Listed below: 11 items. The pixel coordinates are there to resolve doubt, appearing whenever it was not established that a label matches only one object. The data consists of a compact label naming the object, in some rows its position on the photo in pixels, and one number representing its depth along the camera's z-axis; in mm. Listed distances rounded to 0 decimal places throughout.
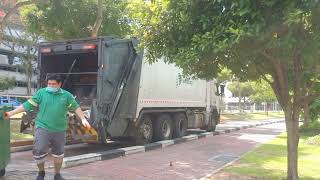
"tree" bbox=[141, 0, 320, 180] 6391
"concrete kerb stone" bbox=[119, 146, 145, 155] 13910
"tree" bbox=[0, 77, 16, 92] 41519
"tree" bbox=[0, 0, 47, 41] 16539
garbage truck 13383
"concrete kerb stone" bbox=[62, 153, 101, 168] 10953
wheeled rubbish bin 8656
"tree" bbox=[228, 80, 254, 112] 62688
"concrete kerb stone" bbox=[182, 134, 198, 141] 18781
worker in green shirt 8039
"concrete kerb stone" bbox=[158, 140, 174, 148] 16136
